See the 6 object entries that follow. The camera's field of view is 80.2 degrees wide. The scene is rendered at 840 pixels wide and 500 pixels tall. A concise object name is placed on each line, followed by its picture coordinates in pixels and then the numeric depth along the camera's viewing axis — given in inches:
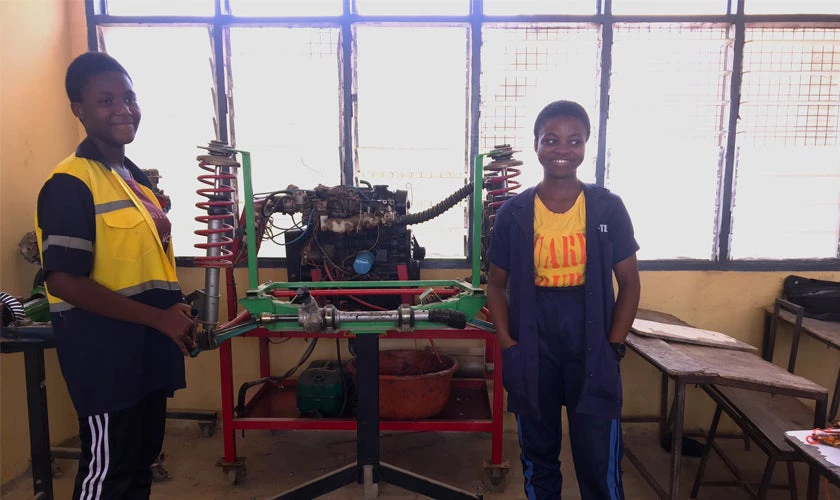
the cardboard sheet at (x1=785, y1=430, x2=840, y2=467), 50.2
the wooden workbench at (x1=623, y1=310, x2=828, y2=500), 73.4
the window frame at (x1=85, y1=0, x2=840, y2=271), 114.1
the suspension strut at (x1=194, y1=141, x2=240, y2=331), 88.6
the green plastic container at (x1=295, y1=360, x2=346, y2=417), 101.7
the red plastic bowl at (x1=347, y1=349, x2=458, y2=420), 98.1
